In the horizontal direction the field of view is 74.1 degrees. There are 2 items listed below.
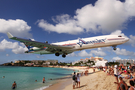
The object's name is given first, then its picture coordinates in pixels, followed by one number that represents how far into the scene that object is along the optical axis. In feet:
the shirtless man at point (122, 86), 20.30
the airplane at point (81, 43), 73.00
